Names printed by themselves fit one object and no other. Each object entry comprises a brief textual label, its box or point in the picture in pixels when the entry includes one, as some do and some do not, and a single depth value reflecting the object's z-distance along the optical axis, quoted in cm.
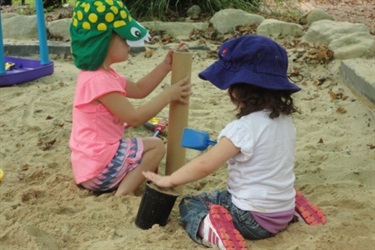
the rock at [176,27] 656
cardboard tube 281
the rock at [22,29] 672
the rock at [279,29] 623
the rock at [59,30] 662
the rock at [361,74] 429
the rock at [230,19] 657
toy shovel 253
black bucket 246
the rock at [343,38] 520
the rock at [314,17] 685
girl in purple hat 231
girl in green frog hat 278
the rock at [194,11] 746
